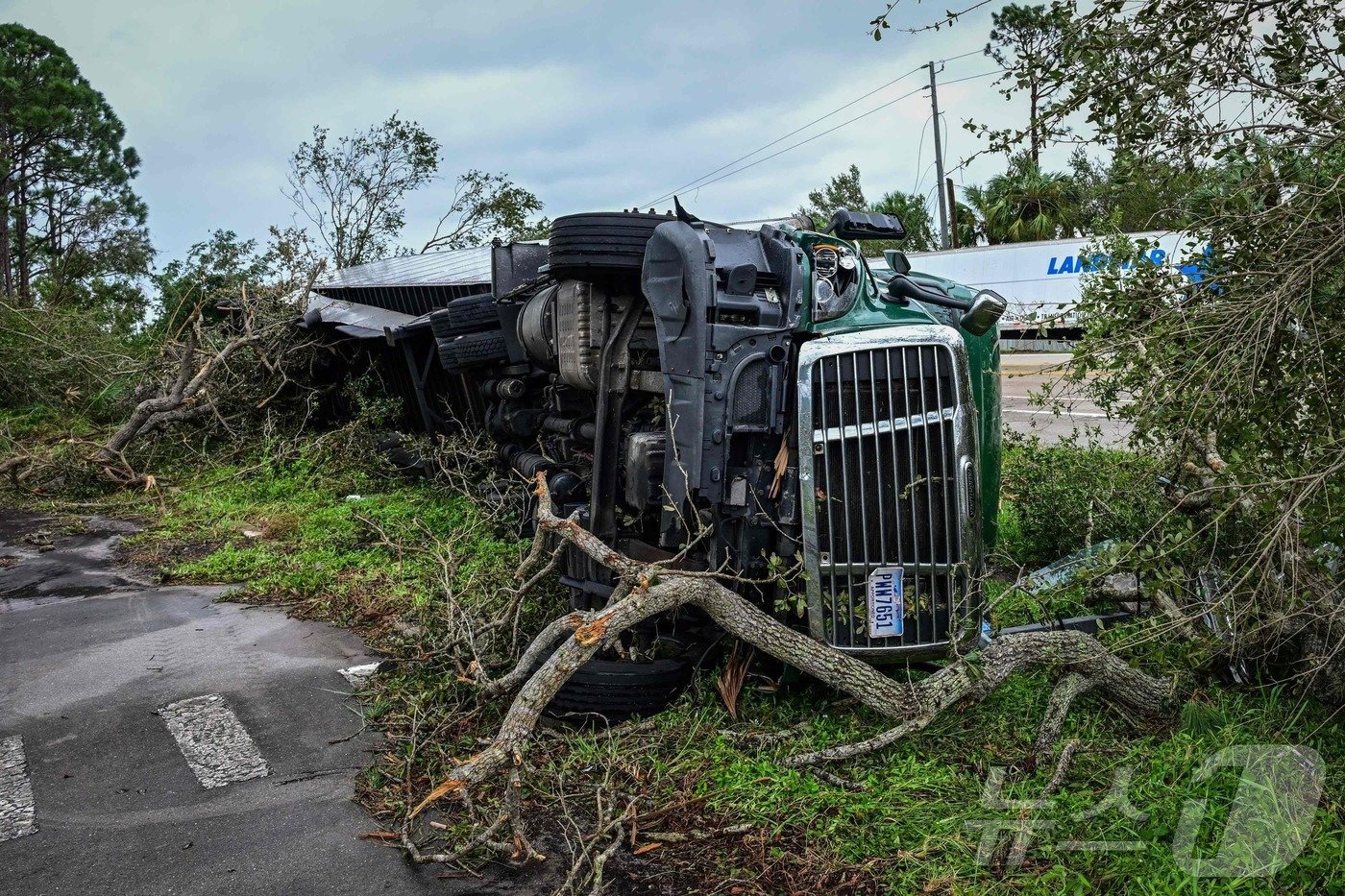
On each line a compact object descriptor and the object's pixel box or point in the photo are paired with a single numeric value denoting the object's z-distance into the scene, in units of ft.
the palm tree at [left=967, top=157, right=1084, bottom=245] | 102.12
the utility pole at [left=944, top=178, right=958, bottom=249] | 112.61
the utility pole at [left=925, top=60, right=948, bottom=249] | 104.71
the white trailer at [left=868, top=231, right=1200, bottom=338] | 75.05
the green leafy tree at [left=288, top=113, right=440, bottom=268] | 80.18
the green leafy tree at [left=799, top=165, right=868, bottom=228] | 139.74
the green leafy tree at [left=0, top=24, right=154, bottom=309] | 108.68
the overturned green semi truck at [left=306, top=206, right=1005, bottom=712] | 15.98
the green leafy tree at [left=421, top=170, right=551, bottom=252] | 69.72
